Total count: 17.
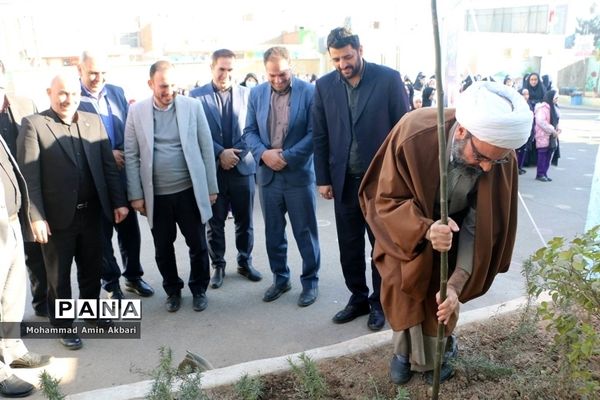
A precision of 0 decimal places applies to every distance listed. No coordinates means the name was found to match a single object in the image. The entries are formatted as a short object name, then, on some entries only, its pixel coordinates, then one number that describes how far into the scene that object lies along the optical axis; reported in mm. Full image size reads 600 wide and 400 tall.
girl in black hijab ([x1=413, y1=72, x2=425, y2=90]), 16781
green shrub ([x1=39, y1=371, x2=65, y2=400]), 2059
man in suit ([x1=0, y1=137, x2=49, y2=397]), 2830
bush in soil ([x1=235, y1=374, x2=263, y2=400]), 2377
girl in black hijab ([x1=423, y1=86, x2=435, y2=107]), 10422
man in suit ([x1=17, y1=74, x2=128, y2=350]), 3148
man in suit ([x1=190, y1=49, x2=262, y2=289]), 4297
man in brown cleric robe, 2131
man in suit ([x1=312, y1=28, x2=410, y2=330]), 3363
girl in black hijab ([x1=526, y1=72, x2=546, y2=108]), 9641
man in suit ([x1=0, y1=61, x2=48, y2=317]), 3598
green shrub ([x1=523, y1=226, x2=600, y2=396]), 1965
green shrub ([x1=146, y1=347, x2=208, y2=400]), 2170
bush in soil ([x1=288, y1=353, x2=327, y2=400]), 2365
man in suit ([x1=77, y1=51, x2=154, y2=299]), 3916
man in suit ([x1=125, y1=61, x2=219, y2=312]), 3688
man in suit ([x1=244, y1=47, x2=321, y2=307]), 3859
